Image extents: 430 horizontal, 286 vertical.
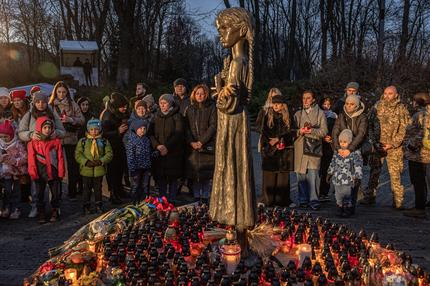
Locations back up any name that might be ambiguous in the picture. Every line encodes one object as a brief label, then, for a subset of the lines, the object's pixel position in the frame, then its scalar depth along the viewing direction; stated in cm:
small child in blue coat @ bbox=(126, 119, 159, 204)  856
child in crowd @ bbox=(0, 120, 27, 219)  816
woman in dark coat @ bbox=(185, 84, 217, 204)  847
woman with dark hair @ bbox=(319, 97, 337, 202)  949
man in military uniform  875
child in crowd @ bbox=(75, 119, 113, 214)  824
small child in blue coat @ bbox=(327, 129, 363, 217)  823
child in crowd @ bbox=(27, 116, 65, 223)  798
